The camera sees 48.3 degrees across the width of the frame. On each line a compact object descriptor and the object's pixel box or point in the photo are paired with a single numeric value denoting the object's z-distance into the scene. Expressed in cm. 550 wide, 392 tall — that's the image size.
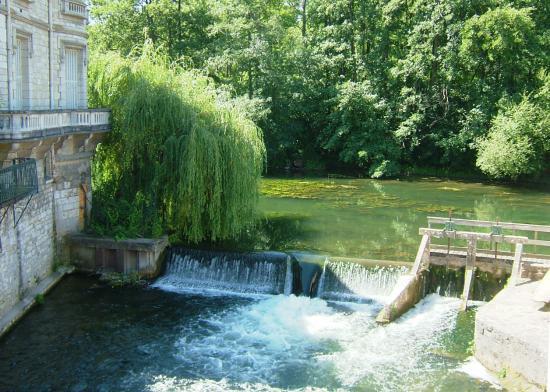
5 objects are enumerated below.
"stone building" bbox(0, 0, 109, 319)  1442
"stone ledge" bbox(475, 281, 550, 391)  1168
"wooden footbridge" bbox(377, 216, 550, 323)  1659
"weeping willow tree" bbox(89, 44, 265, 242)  1948
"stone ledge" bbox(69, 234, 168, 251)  1870
